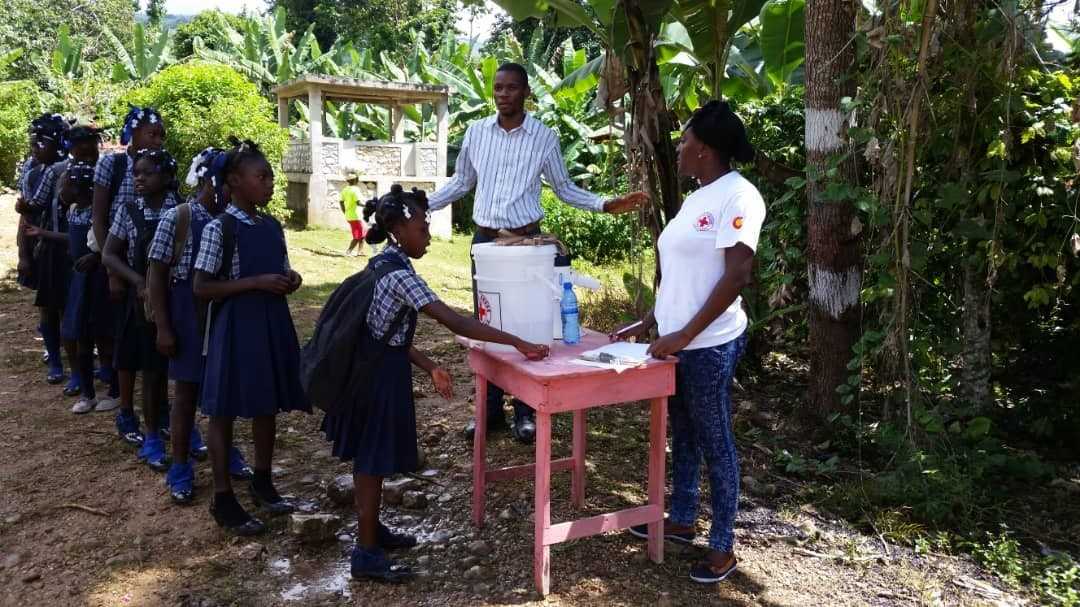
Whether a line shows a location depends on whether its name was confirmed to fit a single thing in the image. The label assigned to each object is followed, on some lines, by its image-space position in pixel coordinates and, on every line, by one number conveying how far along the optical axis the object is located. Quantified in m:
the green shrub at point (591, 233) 13.84
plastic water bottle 3.55
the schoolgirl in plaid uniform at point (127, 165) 4.54
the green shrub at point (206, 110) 13.64
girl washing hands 3.12
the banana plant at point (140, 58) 19.98
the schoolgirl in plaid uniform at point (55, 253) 5.78
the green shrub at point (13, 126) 15.12
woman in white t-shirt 3.04
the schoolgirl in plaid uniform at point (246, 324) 3.59
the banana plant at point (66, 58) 21.16
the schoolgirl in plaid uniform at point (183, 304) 3.83
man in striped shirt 4.41
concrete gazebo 15.73
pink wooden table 3.08
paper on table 3.21
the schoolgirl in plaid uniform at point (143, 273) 4.27
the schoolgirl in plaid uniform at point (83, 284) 5.18
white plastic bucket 3.33
